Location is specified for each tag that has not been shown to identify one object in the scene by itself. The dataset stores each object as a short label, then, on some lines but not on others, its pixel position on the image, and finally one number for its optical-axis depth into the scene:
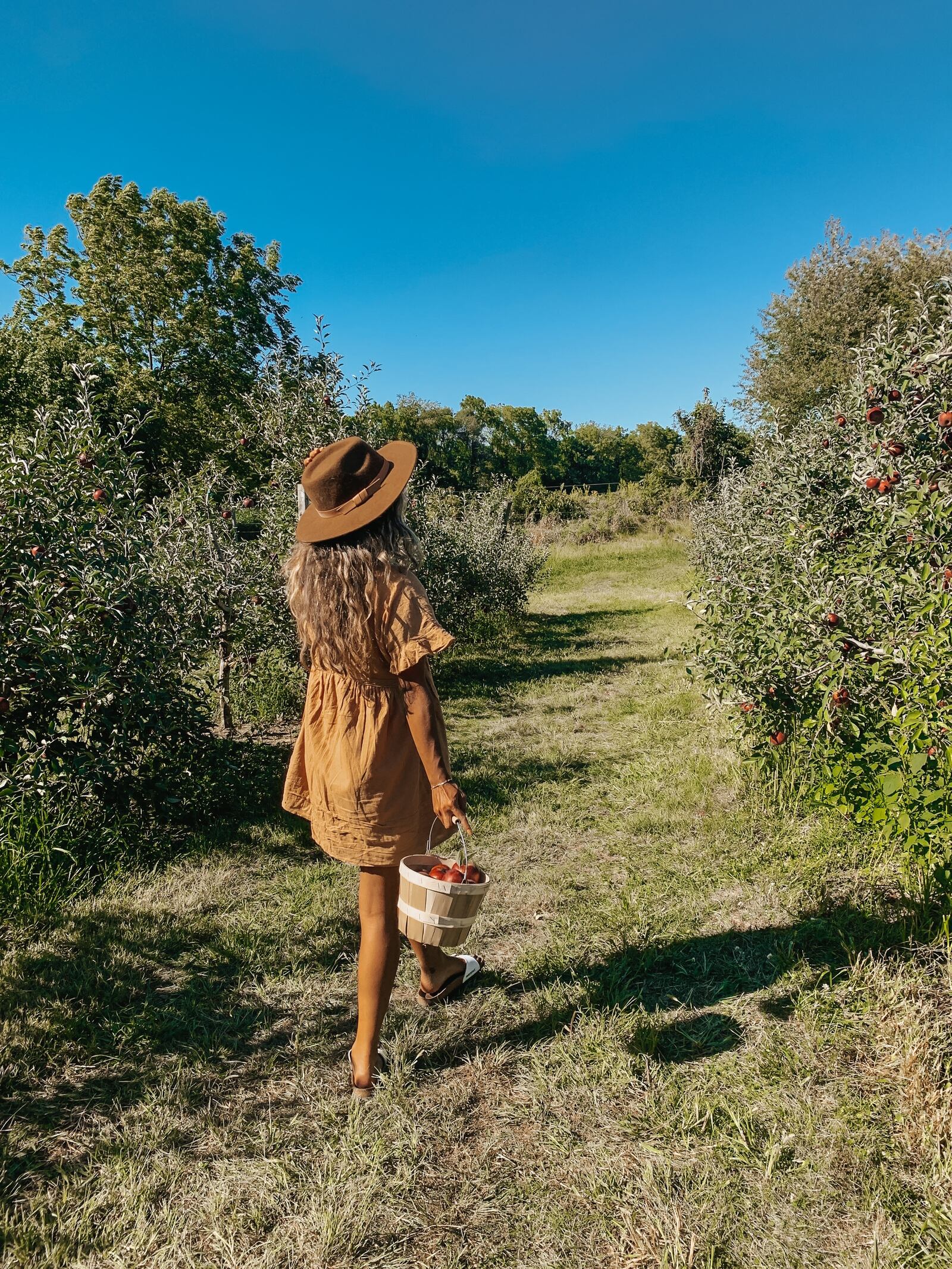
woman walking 1.96
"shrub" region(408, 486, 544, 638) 8.73
